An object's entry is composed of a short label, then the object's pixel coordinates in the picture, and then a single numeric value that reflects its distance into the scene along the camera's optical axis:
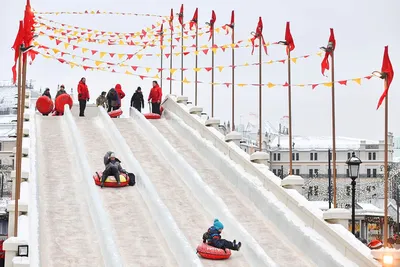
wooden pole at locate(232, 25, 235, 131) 30.96
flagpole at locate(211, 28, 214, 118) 33.54
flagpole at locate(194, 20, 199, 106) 34.91
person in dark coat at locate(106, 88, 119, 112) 37.06
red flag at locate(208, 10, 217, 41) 35.84
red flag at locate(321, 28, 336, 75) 24.98
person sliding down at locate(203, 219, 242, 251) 21.06
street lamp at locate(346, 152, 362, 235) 24.62
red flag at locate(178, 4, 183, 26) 38.34
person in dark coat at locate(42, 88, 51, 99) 37.51
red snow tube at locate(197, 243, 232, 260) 20.95
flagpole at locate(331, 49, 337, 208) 23.20
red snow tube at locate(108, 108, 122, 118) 36.25
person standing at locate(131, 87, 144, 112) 38.41
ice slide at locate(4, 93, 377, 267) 20.92
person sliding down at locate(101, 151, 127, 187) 25.38
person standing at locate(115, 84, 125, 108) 38.84
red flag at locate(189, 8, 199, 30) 37.50
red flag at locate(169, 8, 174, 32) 39.44
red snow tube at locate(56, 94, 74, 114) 35.41
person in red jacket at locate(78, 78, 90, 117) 35.62
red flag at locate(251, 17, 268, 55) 30.54
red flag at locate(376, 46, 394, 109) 20.77
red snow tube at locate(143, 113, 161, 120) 35.94
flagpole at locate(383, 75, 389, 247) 19.56
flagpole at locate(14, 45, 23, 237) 20.81
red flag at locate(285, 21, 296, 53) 27.97
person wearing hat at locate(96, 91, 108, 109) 36.62
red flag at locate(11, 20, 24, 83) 22.06
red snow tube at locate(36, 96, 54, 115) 35.22
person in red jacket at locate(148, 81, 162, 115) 37.01
